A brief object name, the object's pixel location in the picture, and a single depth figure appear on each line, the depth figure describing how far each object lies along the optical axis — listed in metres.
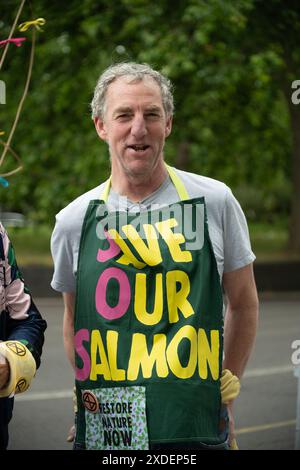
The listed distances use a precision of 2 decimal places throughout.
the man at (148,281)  4.70
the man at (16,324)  4.33
